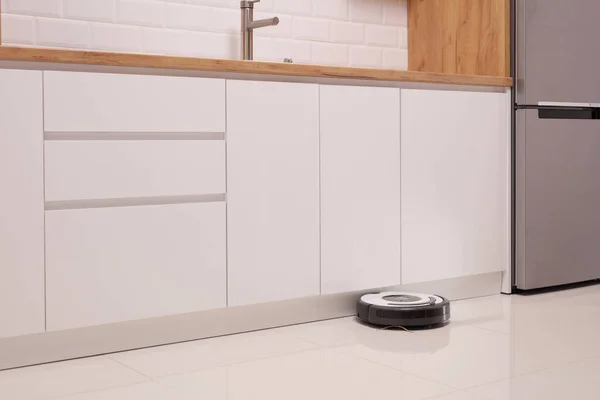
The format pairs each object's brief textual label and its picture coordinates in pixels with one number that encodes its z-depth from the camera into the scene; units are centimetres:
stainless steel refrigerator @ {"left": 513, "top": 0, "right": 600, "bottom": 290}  341
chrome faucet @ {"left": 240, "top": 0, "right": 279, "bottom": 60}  329
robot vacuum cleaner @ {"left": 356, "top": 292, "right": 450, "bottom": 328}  280
